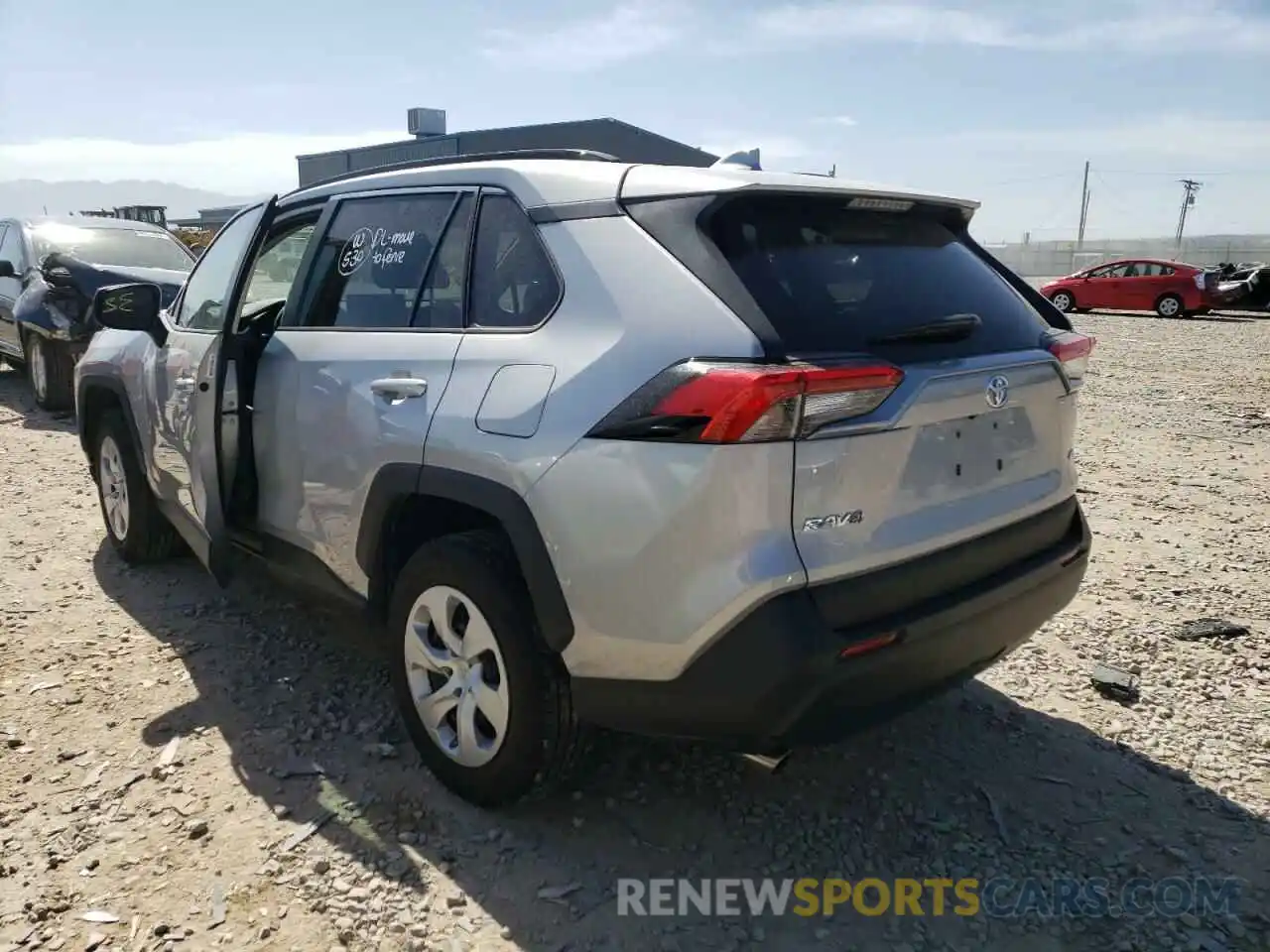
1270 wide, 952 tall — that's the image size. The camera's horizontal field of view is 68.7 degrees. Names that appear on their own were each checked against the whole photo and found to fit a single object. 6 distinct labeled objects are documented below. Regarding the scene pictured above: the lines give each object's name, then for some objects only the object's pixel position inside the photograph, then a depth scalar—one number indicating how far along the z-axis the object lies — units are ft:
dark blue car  27.09
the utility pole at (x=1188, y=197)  239.91
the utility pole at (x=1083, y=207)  241.76
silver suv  6.68
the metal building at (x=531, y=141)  100.81
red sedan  67.31
